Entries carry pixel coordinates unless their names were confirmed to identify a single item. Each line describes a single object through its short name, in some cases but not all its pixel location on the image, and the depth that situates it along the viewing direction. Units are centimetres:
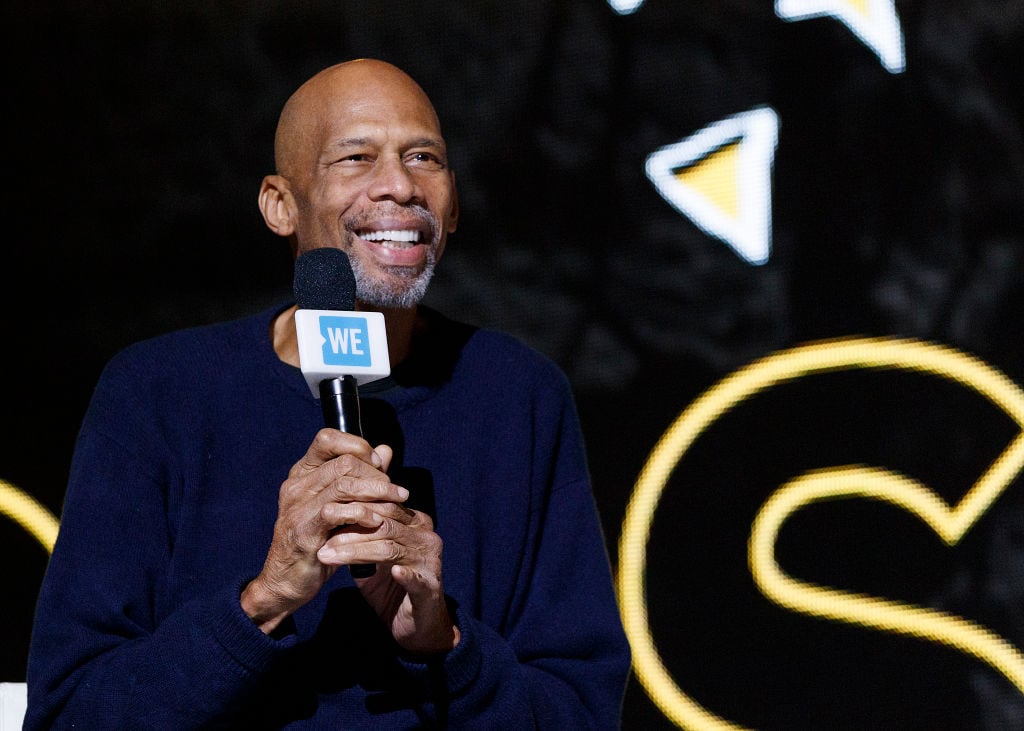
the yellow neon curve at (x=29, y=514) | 734
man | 616
